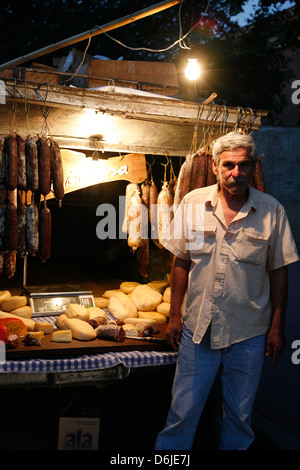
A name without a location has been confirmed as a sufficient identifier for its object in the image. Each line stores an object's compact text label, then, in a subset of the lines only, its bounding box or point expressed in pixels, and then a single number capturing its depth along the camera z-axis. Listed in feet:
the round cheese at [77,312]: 13.11
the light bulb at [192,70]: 16.37
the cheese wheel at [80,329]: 11.92
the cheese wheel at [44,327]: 12.31
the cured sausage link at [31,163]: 11.78
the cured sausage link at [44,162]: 11.96
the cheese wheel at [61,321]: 12.74
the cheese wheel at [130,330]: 12.55
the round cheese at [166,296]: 15.12
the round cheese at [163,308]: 14.50
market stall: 11.35
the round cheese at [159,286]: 15.99
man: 9.88
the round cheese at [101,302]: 15.25
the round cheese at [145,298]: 14.80
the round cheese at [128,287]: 16.11
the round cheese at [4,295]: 14.05
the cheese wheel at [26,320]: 12.55
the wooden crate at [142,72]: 17.02
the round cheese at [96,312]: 13.74
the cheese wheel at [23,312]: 13.38
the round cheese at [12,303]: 13.67
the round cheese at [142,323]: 13.01
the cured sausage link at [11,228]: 11.66
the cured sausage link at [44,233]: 12.42
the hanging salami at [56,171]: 12.21
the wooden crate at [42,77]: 15.85
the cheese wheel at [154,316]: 14.01
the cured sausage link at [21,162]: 11.60
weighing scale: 14.14
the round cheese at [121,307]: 14.17
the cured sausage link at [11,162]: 11.38
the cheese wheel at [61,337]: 11.64
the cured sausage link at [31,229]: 12.14
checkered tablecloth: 10.73
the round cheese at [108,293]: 16.03
